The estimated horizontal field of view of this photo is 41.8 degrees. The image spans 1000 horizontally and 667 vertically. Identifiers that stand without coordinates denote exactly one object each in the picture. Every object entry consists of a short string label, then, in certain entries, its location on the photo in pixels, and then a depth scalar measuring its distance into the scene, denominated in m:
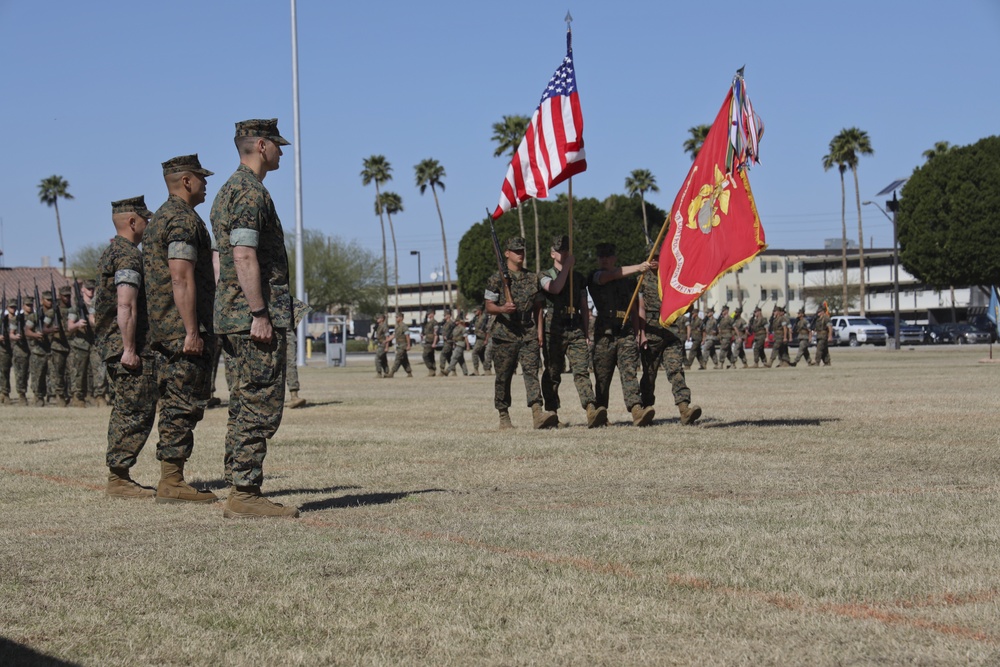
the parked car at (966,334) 67.81
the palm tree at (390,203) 112.06
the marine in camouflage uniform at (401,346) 35.91
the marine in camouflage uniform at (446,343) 37.44
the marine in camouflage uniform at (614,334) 13.88
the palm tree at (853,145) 85.81
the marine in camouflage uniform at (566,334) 13.75
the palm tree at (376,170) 102.94
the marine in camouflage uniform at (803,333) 38.25
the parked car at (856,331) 69.38
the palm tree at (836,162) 86.69
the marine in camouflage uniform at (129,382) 8.96
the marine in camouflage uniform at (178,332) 8.51
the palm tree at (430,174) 100.88
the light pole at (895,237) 63.68
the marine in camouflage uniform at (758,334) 39.56
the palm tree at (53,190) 111.19
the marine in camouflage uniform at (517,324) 13.77
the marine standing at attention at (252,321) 7.52
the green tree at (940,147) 88.69
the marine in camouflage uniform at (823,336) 38.28
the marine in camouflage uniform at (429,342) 38.19
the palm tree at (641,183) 96.81
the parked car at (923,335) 69.25
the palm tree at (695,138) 85.46
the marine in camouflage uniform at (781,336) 38.78
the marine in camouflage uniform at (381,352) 36.44
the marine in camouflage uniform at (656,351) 14.14
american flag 14.02
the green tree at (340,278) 108.44
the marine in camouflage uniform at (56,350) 22.41
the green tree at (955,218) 69.25
